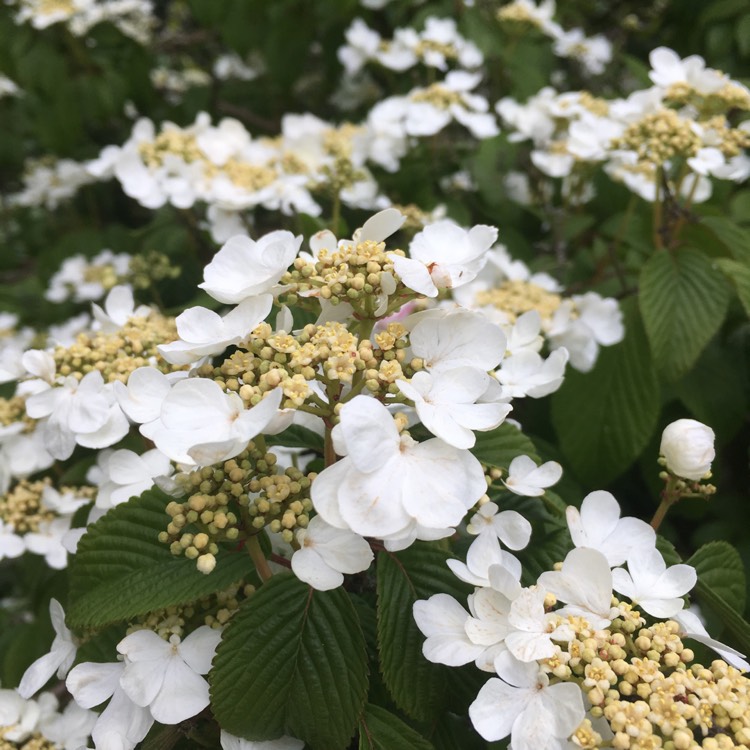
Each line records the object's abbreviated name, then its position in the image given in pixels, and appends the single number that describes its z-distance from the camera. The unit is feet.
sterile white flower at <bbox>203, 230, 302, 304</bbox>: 0.81
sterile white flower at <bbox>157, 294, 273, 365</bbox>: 0.78
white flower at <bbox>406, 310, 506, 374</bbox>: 0.77
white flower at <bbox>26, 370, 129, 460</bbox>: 0.97
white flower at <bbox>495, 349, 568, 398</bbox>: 0.96
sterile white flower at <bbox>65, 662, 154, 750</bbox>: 0.80
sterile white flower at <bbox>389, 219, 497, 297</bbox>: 0.77
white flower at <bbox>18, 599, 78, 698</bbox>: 0.90
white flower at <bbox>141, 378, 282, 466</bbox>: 0.69
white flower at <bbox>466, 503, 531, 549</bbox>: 0.83
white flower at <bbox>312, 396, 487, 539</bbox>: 0.68
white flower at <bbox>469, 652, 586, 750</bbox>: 0.69
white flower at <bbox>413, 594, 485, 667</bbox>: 0.75
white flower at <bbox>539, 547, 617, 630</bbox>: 0.74
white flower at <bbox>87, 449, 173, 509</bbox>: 0.93
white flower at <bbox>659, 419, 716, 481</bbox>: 0.84
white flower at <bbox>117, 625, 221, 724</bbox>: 0.77
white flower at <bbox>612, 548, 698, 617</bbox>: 0.78
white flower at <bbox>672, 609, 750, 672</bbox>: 0.75
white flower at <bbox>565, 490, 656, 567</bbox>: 0.83
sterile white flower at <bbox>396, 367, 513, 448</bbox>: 0.71
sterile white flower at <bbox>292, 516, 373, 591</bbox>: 0.72
